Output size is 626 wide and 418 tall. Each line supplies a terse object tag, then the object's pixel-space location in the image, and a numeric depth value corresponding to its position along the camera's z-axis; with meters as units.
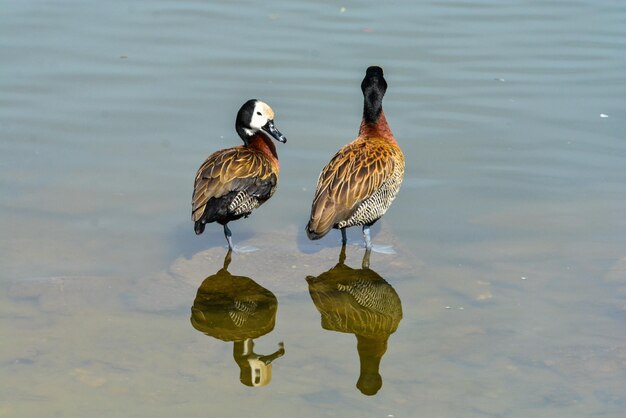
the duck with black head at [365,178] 17.52
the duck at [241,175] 17.69
